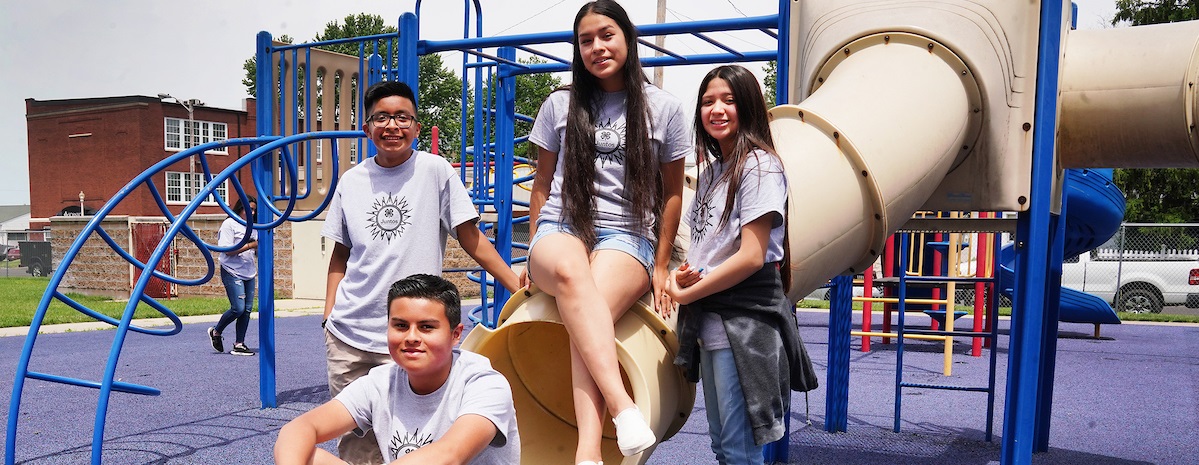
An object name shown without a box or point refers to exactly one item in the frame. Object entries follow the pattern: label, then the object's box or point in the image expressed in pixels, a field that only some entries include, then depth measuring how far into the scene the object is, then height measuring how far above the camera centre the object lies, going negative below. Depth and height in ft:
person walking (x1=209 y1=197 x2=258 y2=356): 26.45 -3.31
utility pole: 57.99 +8.77
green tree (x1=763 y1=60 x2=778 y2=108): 105.08 +11.71
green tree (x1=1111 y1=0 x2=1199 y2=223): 76.38 +0.52
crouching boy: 7.22 -1.86
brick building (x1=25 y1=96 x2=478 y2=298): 122.52 +2.34
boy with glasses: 9.78 -0.63
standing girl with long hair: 8.43 -1.02
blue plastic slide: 25.90 -0.60
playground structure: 10.05 +0.74
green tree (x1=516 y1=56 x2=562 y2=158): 116.77 +10.77
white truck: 47.78 -4.70
